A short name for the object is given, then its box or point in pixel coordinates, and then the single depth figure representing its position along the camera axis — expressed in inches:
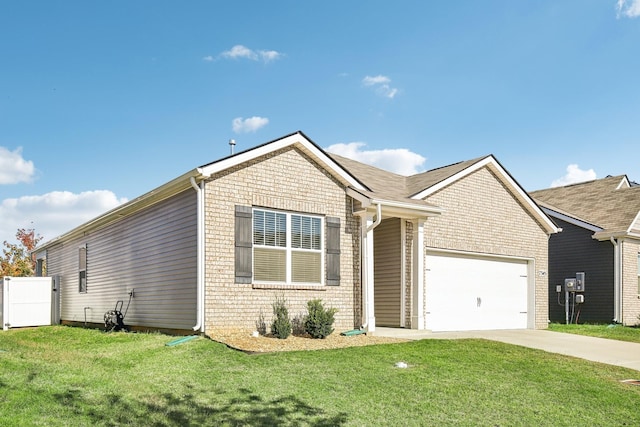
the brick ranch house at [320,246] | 474.3
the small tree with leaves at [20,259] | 1393.9
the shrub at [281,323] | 466.3
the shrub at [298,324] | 494.9
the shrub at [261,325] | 480.4
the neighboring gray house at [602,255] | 791.1
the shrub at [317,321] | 477.4
